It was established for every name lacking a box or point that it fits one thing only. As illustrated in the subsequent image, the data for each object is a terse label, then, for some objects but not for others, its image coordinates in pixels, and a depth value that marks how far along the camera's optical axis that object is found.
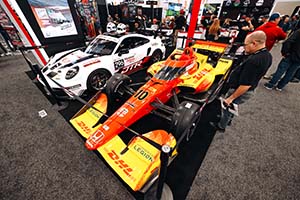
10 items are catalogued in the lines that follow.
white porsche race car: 2.83
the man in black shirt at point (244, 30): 5.63
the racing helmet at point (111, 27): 5.06
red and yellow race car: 1.54
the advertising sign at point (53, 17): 4.46
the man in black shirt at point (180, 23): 6.83
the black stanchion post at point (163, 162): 0.86
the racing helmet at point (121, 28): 4.71
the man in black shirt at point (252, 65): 1.58
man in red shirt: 3.22
